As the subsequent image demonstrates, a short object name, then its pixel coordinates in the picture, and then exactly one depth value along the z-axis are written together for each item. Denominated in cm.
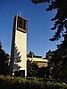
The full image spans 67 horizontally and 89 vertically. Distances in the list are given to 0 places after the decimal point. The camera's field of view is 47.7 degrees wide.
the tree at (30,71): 1415
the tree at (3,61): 1170
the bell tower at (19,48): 1101
